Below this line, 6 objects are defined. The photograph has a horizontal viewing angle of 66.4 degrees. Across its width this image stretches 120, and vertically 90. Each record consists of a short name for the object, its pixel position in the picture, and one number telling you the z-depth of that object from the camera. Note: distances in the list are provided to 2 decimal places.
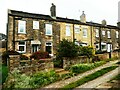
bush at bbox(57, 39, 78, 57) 10.63
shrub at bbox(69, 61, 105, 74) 9.23
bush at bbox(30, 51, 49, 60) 11.46
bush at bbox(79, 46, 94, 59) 11.93
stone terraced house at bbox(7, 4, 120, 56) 12.89
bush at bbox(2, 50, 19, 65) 10.66
